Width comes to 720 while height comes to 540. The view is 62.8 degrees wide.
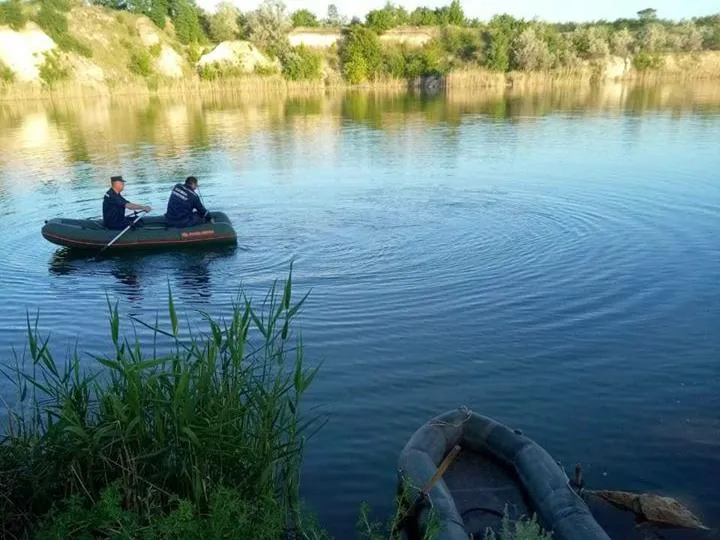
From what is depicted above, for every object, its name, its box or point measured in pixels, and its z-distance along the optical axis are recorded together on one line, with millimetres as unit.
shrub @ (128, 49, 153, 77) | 62562
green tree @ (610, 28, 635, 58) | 68125
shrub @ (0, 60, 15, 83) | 52781
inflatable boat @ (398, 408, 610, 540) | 5012
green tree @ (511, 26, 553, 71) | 63594
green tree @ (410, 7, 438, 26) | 76125
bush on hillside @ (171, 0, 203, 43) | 70000
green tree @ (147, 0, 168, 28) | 70562
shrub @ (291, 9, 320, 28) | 79625
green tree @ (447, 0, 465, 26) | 77125
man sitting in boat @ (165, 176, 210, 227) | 13586
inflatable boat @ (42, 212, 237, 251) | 13266
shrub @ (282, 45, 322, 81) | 65750
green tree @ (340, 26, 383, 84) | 66062
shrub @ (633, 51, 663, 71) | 68688
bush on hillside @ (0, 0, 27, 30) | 55875
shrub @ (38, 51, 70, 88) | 55281
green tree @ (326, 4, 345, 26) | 91188
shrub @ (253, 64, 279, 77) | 66012
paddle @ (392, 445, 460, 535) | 5104
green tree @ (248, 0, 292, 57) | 69312
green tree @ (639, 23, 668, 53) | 69938
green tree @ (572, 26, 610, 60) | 66312
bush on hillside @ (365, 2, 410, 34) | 71250
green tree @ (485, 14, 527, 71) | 64688
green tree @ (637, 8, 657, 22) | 89562
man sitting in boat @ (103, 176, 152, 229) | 13391
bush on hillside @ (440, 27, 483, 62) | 68500
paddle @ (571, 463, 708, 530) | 5527
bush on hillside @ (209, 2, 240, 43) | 72438
